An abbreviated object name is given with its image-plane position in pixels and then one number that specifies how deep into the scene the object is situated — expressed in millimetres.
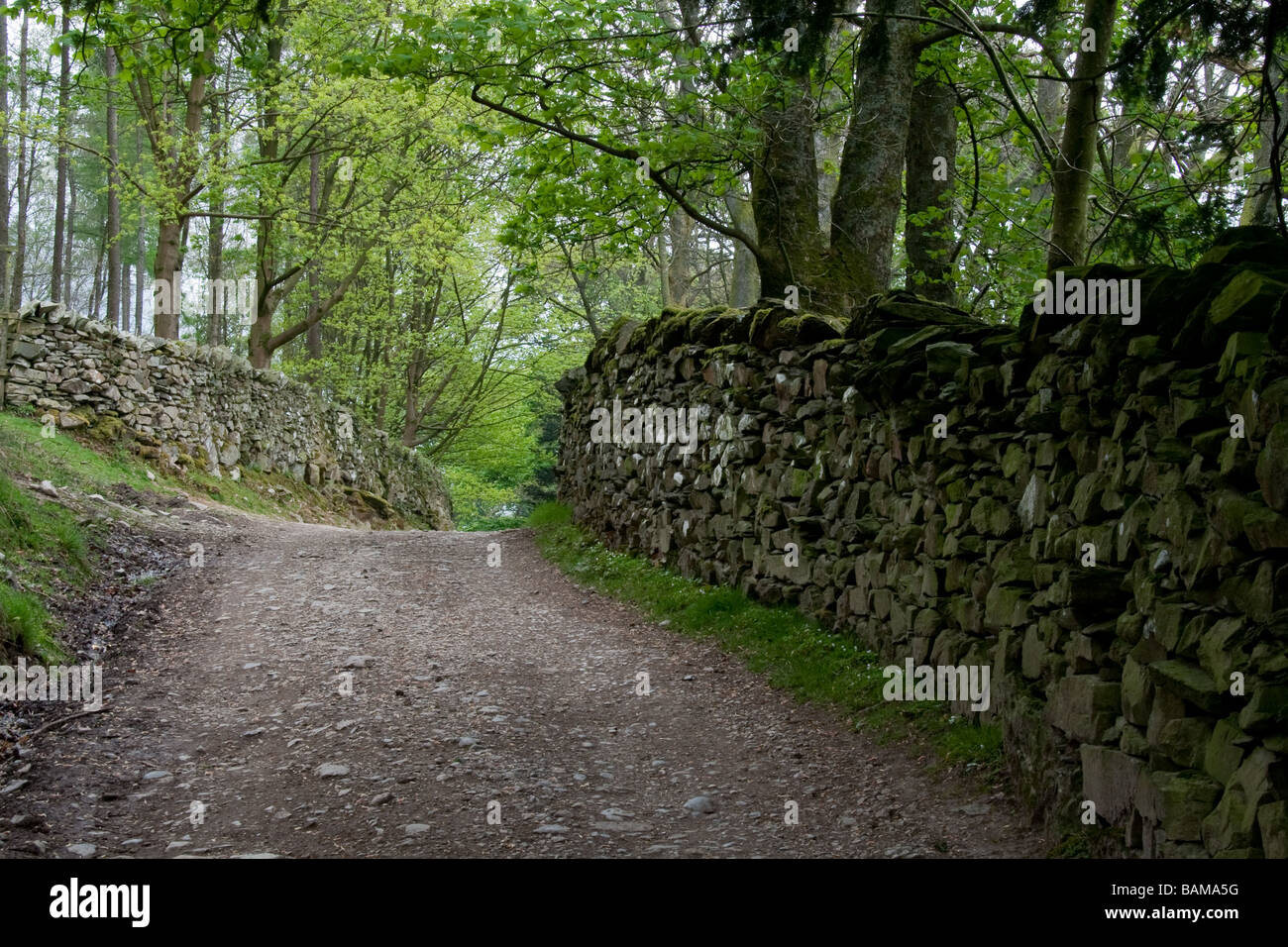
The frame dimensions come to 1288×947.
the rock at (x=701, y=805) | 4506
